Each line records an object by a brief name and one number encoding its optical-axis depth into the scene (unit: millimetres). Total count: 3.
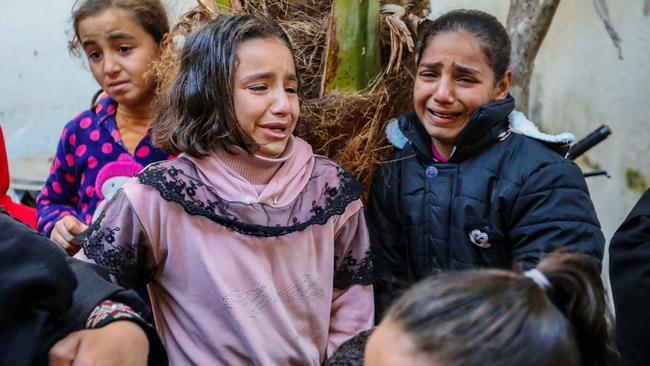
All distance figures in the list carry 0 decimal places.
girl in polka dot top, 2131
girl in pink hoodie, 1619
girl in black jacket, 1747
